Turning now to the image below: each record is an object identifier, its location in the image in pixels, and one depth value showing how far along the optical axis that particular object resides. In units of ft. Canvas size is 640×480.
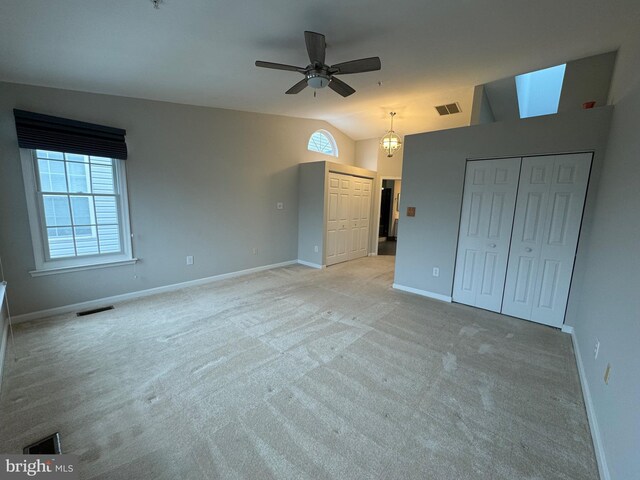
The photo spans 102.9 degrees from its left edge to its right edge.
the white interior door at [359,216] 19.95
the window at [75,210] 9.67
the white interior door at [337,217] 17.95
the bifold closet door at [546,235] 9.53
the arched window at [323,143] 19.61
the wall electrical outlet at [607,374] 5.24
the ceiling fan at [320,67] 6.93
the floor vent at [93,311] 10.31
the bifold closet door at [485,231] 10.84
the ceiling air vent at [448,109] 14.71
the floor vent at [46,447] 4.79
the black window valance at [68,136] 8.91
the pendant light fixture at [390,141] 16.83
